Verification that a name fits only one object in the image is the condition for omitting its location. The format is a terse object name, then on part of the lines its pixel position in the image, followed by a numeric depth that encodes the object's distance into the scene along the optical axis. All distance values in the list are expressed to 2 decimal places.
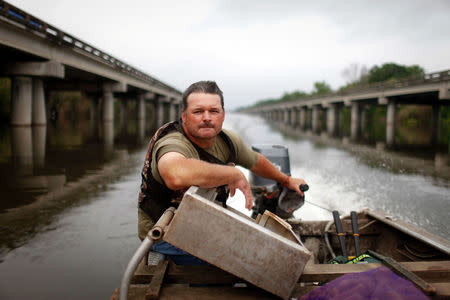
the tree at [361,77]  104.00
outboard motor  4.03
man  2.18
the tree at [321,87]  123.88
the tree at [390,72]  85.25
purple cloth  1.77
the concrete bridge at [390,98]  27.48
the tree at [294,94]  180.40
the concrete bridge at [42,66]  17.84
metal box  1.80
